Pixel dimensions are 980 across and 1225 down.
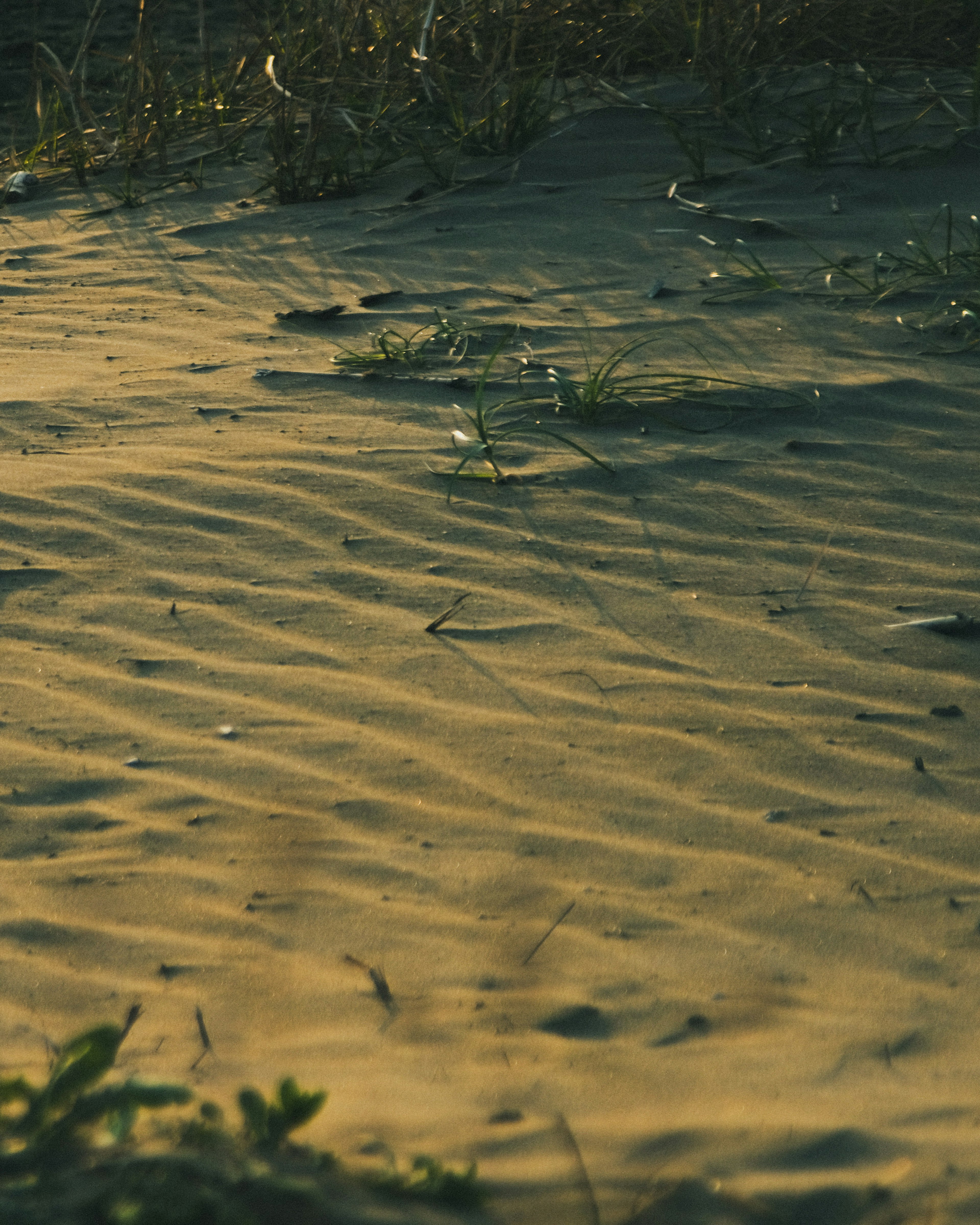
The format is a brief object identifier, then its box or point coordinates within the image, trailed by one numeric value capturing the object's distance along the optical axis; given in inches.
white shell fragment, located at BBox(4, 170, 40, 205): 238.7
